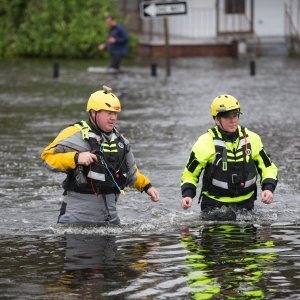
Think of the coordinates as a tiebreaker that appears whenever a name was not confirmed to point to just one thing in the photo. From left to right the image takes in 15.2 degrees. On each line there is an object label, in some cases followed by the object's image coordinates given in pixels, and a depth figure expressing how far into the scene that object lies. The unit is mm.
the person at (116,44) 35156
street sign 31016
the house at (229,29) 42156
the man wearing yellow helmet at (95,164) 10781
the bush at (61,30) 42438
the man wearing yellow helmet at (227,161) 11602
